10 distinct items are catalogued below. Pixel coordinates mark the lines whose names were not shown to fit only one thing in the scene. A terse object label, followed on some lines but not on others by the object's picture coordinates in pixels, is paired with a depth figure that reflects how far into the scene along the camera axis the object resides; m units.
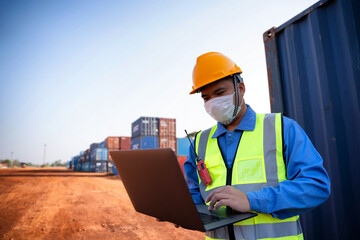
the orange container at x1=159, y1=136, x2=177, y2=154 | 21.87
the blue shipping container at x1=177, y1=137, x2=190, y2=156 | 23.88
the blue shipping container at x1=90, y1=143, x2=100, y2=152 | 34.80
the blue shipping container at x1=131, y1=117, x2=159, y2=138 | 21.62
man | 1.15
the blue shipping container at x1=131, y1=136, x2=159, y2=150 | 21.17
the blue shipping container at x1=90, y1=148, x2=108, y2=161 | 30.31
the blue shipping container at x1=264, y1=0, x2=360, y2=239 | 1.97
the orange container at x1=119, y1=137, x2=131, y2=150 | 30.19
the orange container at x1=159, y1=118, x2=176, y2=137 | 22.28
